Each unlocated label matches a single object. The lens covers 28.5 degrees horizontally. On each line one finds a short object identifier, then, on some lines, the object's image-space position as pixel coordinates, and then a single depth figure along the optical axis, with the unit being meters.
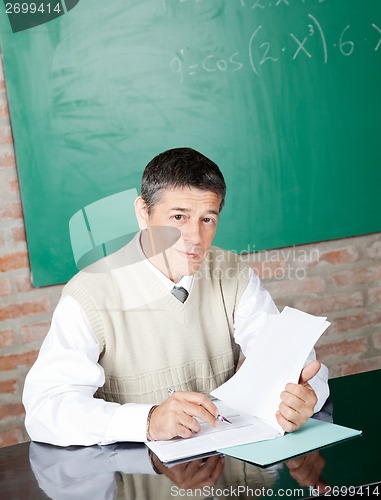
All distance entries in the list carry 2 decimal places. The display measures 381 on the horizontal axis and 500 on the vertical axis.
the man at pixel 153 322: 1.53
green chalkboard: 2.65
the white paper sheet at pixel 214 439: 1.34
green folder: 1.30
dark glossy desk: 1.19
